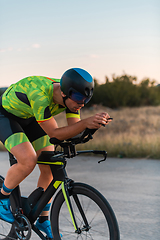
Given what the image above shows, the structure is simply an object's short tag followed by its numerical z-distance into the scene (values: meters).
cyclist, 2.59
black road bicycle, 2.56
